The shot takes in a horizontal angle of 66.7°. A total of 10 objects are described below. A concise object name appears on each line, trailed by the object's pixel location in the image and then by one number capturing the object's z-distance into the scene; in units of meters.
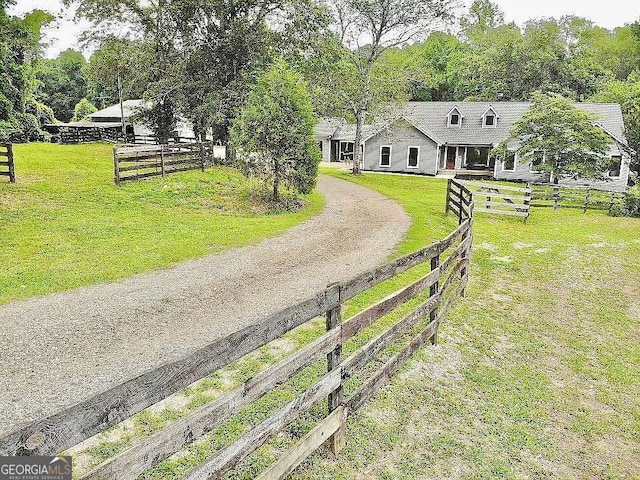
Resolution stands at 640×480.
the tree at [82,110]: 53.31
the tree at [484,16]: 69.19
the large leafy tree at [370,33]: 28.80
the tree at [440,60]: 55.31
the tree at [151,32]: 24.31
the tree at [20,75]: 12.03
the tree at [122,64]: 24.69
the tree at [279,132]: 16.36
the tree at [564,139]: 25.55
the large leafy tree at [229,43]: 23.64
